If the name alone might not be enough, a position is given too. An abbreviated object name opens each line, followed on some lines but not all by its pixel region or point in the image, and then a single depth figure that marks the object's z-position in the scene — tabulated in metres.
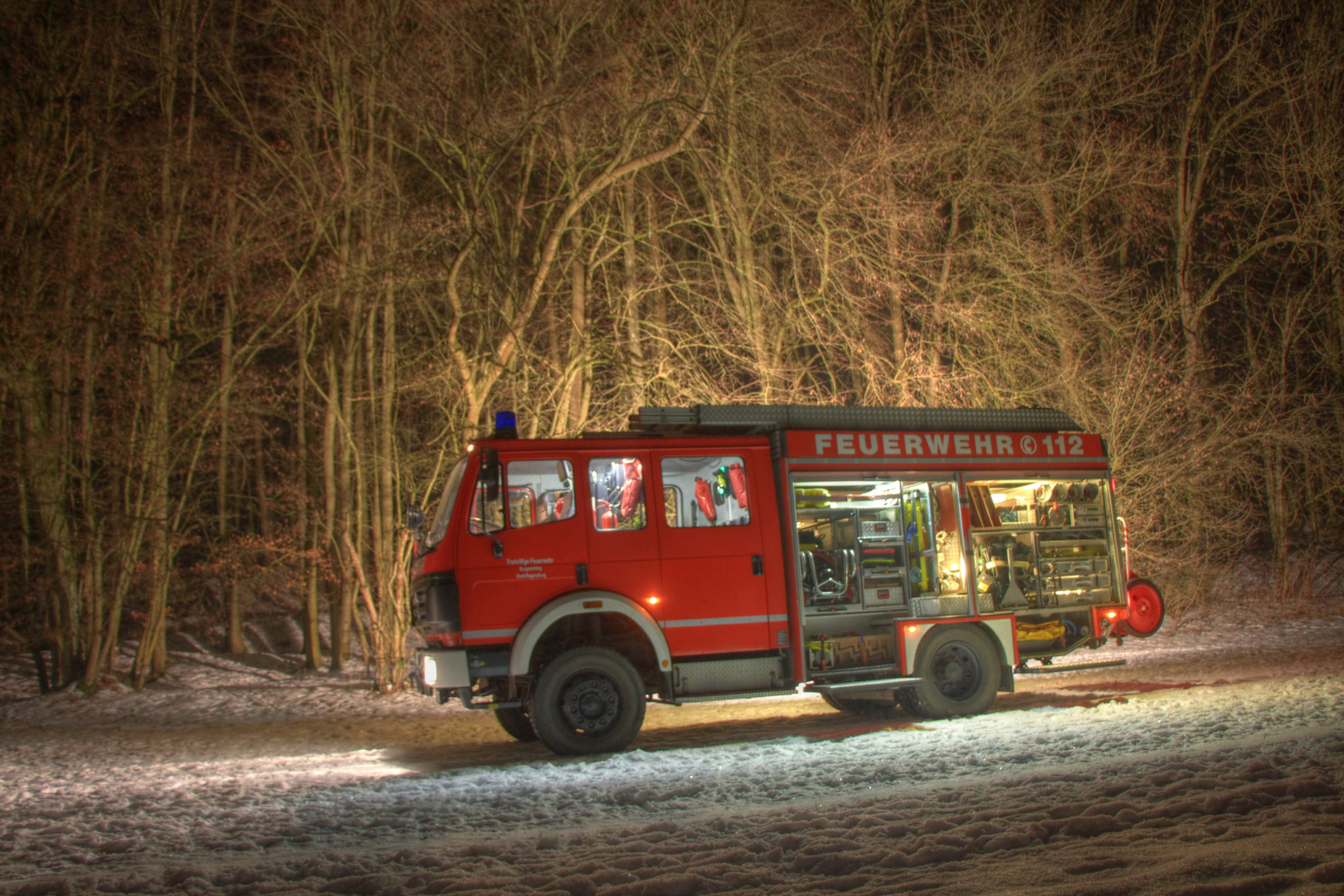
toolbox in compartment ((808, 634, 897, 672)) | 9.58
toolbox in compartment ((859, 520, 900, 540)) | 9.92
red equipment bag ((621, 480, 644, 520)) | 8.81
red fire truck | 8.41
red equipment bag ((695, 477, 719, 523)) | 9.09
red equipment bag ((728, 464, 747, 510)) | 9.20
